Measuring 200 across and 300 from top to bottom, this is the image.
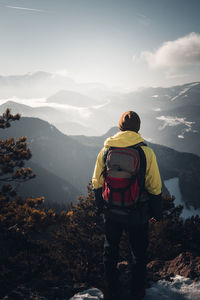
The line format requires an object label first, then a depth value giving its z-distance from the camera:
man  3.31
